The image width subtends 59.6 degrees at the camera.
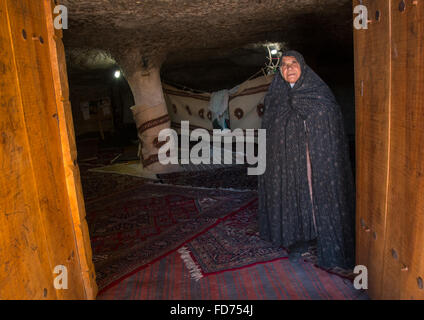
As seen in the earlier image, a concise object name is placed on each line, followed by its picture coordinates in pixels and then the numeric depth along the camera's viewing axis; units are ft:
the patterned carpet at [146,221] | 10.24
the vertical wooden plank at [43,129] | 5.24
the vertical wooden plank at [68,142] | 6.50
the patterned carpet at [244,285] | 8.02
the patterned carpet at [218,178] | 17.16
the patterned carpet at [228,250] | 9.66
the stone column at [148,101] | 19.57
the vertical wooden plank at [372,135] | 6.06
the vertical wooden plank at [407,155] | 4.94
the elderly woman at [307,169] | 8.98
